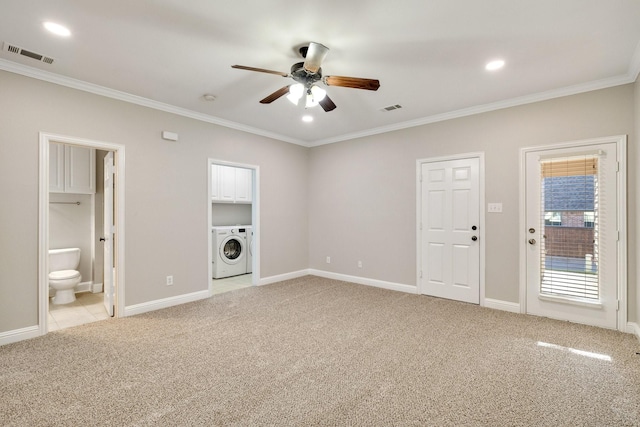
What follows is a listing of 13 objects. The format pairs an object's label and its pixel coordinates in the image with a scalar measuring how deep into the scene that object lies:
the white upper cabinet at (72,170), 4.32
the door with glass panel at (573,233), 3.19
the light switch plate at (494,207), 3.86
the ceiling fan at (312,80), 2.45
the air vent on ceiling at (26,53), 2.52
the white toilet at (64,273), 4.09
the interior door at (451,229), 4.08
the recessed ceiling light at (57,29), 2.24
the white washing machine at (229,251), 5.63
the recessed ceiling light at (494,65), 2.78
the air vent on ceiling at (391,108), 3.94
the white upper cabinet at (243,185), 5.96
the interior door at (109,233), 3.65
